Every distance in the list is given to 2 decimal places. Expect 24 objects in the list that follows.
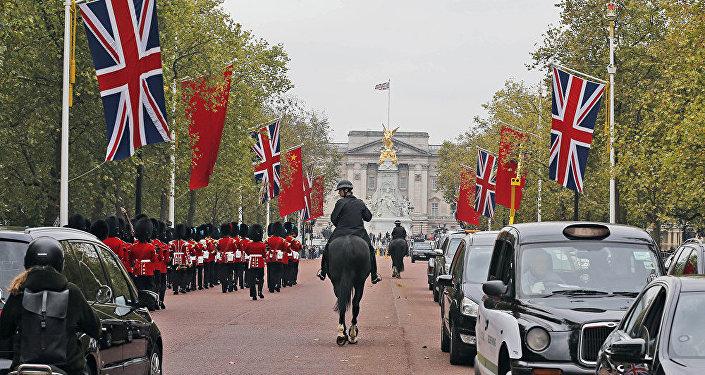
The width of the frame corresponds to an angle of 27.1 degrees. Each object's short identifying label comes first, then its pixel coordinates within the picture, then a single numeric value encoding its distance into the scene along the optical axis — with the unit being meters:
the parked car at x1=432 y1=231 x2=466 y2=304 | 31.50
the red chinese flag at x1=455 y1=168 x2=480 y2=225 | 81.81
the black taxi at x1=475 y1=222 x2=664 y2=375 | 11.66
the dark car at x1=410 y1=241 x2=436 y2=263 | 90.11
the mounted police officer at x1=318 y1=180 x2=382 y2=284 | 20.31
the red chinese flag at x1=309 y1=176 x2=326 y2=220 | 91.88
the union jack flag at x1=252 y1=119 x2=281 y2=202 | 59.44
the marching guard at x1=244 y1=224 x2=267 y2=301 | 34.12
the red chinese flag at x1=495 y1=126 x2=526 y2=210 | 58.69
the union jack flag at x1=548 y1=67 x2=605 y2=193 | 38.59
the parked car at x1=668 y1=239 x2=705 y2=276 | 16.45
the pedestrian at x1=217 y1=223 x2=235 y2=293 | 38.34
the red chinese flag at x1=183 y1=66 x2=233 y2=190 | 43.66
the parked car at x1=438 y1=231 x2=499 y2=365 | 17.23
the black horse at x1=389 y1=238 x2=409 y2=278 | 53.16
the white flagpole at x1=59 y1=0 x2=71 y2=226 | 32.28
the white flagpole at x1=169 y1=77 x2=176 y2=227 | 45.66
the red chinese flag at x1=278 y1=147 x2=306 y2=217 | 66.41
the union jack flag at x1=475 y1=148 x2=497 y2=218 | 67.62
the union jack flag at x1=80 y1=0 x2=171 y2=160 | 28.48
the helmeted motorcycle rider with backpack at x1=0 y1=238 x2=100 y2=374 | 9.16
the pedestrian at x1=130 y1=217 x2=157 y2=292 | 28.22
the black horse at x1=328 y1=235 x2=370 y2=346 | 20.22
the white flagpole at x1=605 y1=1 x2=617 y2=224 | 45.16
